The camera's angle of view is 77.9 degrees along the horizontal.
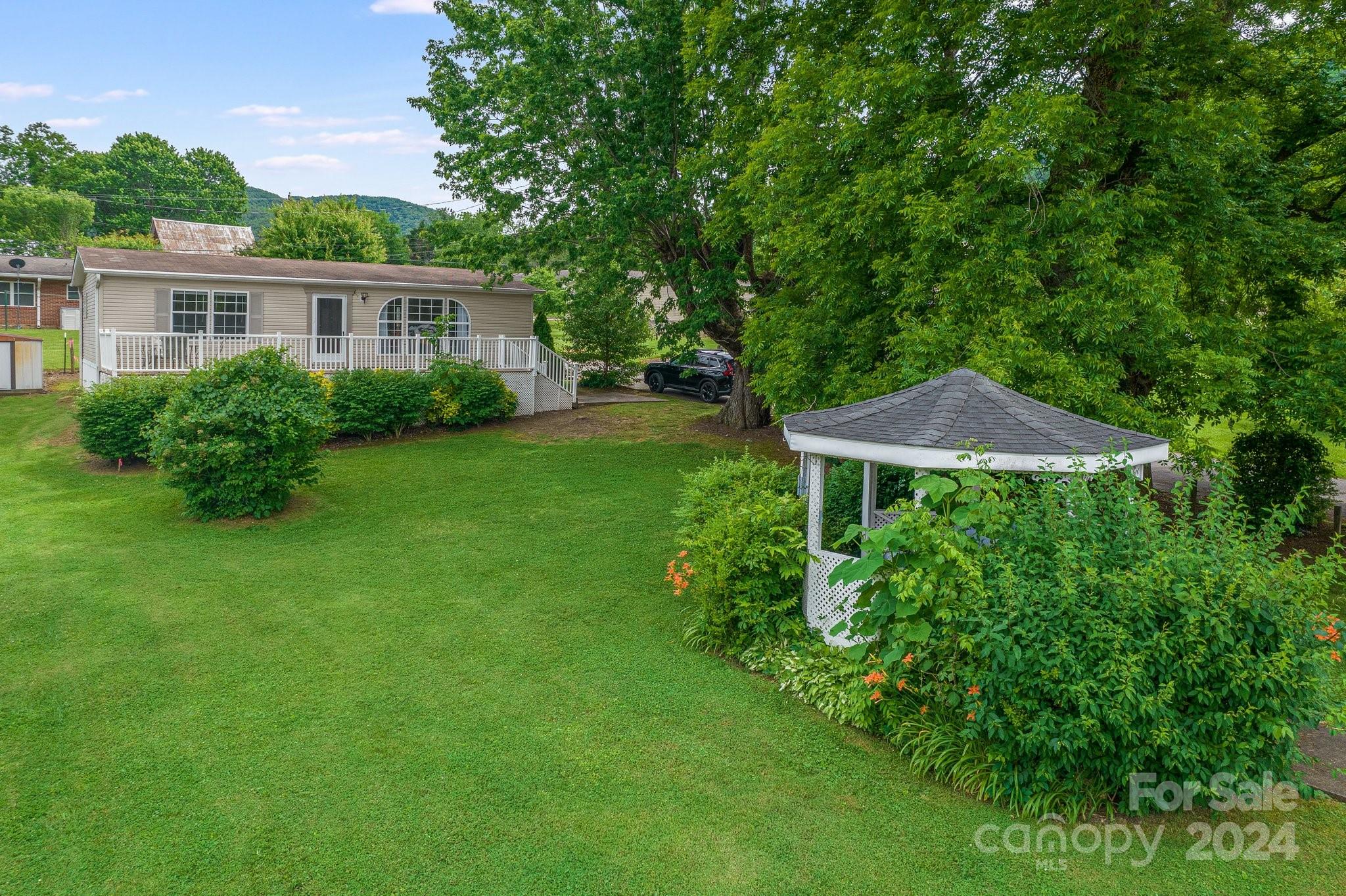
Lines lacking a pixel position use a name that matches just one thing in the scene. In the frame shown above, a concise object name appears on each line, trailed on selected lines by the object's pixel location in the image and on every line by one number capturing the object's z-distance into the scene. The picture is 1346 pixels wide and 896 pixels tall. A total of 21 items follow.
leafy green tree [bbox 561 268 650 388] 23.02
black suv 23.42
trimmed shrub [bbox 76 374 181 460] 13.87
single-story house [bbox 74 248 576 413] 17.19
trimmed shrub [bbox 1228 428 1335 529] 12.17
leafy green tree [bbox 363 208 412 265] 58.22
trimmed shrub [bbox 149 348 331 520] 10.98
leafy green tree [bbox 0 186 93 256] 53.62
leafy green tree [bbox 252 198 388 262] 33.59
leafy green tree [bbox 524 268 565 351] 21.31
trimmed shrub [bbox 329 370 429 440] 16.44
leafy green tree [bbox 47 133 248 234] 69.62
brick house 37.03
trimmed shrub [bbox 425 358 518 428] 17.78
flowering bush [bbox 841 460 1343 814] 4.59
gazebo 6.35
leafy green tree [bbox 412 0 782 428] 14.34
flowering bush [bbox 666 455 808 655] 7.27
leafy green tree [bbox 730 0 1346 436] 9.16
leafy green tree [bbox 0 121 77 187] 70.06
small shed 20.44
